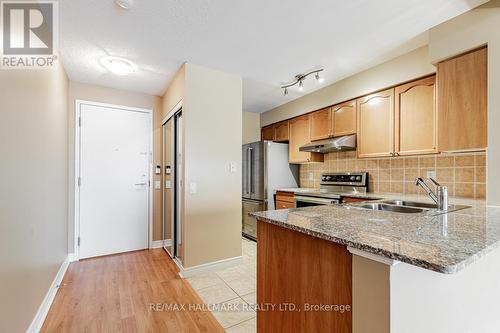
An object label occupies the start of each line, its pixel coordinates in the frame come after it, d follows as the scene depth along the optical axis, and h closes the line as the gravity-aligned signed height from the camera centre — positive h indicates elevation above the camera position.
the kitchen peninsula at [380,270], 0.74 -0.41
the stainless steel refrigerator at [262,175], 3.90 -0.14
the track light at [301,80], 2.98 +1.20
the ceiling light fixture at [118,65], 2.52 +1.10
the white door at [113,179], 3.20 -0.18
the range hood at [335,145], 3.10 +0.31
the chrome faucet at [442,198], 1.61 -0.21
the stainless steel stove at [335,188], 2.95 -0.31
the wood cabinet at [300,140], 3.82 +0.46
